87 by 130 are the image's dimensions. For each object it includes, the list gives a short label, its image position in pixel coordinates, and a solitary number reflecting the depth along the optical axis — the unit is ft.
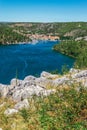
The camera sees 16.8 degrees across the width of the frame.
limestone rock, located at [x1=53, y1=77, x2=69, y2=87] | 59.75
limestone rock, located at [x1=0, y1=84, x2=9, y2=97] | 60.44
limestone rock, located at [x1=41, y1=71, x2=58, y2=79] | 71.90
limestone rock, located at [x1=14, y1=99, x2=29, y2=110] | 47.79
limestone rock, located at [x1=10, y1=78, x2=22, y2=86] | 66.00
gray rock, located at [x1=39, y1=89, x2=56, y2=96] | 52.08
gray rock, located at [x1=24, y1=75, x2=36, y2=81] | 72.74
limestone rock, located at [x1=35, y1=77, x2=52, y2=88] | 63.62
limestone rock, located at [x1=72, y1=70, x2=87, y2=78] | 64.00
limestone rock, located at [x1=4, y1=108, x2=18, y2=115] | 46.43
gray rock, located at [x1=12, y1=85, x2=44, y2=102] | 55.74
